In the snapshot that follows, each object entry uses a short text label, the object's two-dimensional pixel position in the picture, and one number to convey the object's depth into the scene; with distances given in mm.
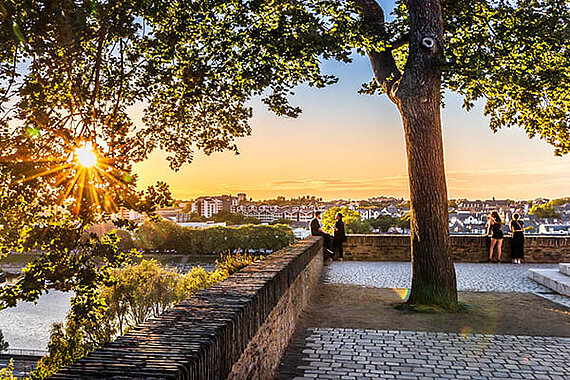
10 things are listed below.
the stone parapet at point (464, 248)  17156
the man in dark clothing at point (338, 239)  17594
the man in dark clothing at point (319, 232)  17388
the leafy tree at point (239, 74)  7199
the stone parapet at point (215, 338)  2236
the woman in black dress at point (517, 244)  16695
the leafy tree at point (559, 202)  105900
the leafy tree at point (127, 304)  42344
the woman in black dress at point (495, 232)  16531
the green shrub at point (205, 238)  102688
